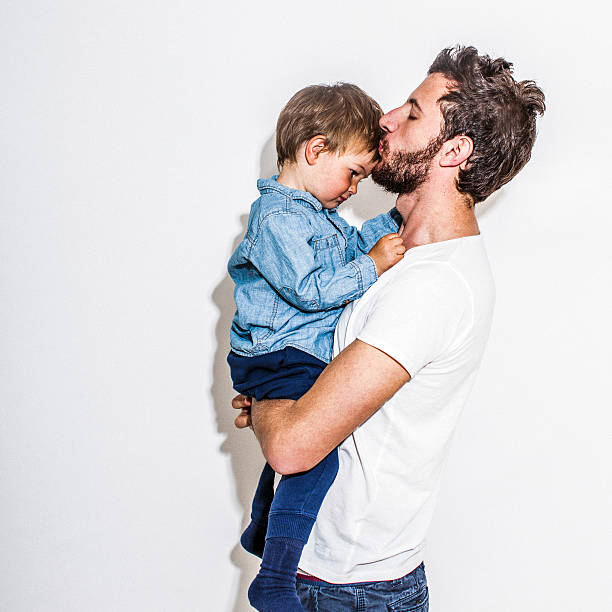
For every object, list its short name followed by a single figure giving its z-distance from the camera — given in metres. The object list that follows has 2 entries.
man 1.34
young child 1.47
